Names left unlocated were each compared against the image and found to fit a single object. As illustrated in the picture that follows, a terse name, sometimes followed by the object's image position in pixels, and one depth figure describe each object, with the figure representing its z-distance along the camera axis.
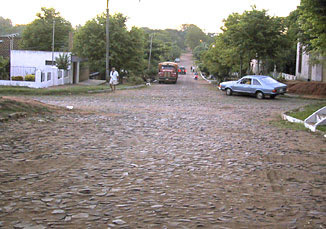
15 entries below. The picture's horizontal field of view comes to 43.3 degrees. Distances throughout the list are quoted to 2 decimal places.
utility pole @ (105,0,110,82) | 36.14
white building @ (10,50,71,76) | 37.62
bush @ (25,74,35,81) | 30.17
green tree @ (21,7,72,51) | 57.25
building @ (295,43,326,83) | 35.03
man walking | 27.95
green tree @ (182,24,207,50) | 181.62
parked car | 25.95
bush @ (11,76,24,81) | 30.42
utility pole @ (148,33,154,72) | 63.47
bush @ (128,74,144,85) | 42.94
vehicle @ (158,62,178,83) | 50.56
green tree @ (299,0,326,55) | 15.11
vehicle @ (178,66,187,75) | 88.96
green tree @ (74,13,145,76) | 41.03
